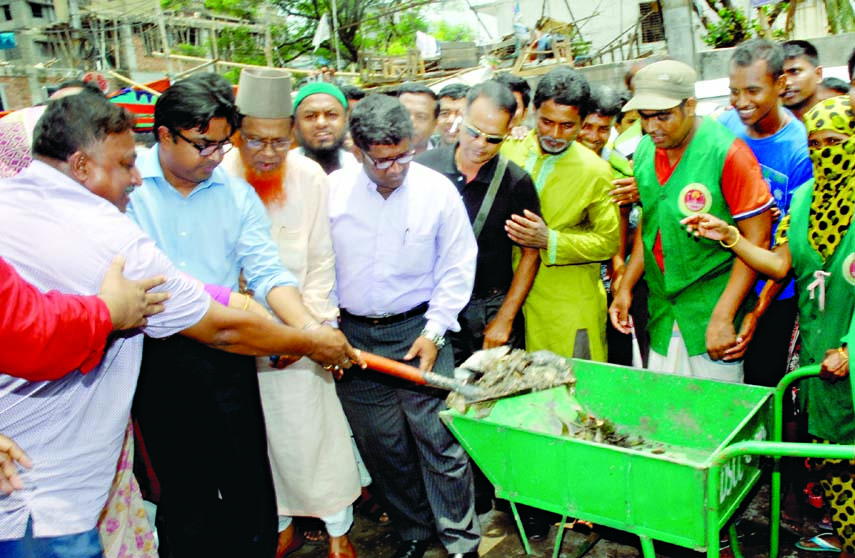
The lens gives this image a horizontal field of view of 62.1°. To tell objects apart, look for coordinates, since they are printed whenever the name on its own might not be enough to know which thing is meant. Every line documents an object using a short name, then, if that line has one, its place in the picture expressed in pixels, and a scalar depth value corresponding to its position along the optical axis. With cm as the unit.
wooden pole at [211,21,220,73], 2500
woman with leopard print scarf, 292
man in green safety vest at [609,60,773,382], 322
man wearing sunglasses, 358
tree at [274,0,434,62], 2809
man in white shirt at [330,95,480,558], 332
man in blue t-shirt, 357
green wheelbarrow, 231
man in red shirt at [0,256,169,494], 173
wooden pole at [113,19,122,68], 2327
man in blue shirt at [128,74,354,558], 284
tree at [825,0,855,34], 1459
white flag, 2025
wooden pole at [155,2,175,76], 2185
